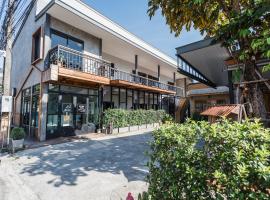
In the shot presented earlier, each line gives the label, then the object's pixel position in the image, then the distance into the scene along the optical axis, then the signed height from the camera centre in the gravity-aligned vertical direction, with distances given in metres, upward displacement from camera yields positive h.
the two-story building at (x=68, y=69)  10.40 +2.94
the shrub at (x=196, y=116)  18.43 -0.60
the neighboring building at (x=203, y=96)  18.44 +1.59
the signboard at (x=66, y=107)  11.25 +0.25
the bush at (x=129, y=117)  12.52 -0.52
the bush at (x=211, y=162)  1.87 -0.65
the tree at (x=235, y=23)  3.88 +2.21
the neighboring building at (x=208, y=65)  7.60 +2.94
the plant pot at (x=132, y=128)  14.05 -1.43
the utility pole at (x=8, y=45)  8.82 +3.37
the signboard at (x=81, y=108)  12.13 +0.20
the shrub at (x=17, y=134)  8.39 -1.09
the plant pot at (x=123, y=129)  13.13 -1.43
